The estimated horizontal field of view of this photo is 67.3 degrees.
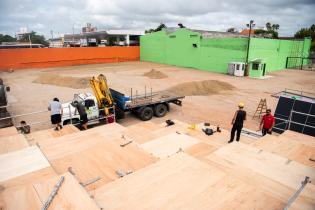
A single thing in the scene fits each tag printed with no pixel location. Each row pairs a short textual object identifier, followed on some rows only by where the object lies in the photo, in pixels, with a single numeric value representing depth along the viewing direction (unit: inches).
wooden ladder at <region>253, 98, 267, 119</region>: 617.7
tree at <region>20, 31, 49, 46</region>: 3479.3
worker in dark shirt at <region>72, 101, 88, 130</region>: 479.5
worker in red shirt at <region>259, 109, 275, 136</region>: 422.6
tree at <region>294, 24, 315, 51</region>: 2180.1
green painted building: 1273.4
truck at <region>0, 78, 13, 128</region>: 515.7
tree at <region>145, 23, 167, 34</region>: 2957.7
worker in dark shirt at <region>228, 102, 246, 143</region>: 375.6
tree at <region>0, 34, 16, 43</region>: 4079.7
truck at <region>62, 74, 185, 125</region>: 503.8
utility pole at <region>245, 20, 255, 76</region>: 1218.3
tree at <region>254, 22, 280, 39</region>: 2643.2
